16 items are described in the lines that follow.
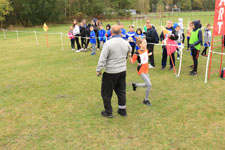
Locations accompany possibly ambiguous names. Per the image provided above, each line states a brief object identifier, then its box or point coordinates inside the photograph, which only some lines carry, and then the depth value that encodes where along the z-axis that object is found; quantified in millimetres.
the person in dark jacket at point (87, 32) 12633
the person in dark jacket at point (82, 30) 12629
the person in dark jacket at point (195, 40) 6910
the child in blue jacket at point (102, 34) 11768
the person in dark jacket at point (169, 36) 7548
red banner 6020
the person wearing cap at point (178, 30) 8858
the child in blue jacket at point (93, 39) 11494
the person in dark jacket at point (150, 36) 8359
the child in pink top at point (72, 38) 12880
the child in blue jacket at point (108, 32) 11265
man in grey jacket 4105
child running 4969
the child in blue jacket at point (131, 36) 8979
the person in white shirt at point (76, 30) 12795
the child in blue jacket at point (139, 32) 8452
